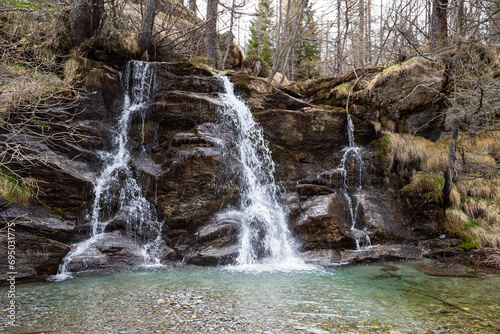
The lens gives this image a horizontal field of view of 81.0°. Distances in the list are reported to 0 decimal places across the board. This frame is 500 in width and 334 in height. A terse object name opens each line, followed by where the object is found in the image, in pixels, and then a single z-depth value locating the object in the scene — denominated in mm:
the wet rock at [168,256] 6379
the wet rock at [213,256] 6176
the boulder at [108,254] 5655
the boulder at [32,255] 4926
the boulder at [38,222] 5449
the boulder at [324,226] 7133
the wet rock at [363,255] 6621
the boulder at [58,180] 6316
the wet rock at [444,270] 5510
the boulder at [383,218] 7594
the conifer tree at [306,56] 22312
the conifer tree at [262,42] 22547
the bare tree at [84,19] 8844
